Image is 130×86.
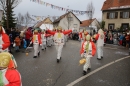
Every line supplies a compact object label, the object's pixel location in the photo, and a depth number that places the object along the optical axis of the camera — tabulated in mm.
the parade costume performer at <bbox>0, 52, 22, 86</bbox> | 1692
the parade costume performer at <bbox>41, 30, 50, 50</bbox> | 8524
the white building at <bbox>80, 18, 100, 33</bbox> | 36367
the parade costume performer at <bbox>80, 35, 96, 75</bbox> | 4122
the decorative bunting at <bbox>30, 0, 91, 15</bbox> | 11649
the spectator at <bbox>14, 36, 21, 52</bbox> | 7801
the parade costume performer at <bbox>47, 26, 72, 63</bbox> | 5432
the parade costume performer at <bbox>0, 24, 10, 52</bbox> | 3483
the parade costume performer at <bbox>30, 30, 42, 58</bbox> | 6072
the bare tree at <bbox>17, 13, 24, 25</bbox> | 30443
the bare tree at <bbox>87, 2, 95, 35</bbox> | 24572
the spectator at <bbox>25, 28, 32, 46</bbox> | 8865
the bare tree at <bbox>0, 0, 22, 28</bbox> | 13385
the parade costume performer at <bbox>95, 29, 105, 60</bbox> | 6044
